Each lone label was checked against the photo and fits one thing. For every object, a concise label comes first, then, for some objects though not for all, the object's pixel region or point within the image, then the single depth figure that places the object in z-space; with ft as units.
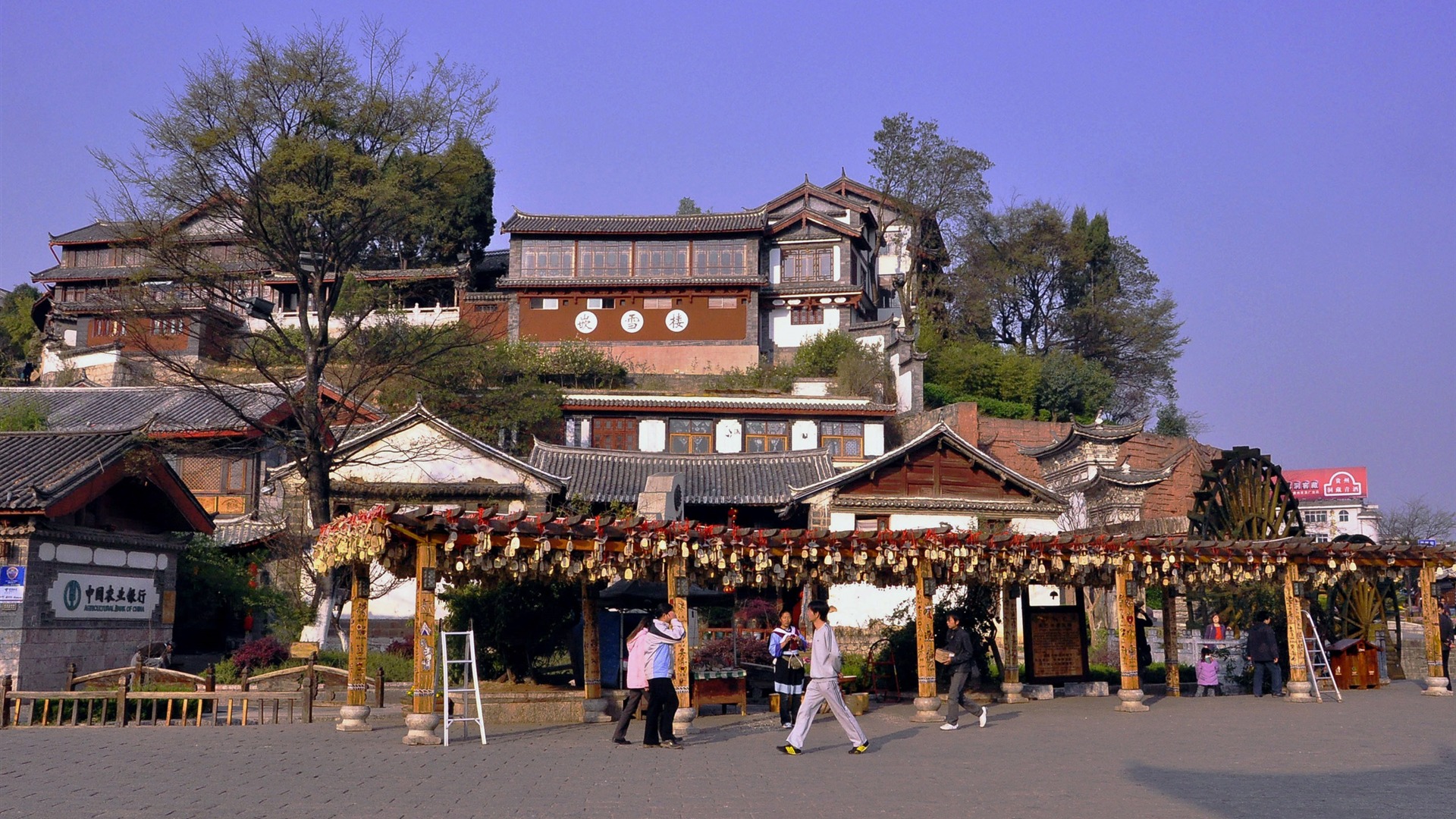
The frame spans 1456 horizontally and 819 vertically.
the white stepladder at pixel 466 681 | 45.11
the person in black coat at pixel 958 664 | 51.26
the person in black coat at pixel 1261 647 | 67.00
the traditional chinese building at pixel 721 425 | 143.84
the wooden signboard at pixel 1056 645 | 68.33
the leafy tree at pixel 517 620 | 60.90
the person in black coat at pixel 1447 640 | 76.48
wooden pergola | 46.42
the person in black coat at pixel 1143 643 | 74.23
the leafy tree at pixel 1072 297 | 182.80
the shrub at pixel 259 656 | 77.20
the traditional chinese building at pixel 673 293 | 168.35
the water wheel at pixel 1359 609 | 80.23
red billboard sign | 238.89
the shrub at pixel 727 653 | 72.62
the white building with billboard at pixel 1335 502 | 224.74
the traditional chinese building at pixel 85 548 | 62.64
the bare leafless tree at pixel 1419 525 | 214.90
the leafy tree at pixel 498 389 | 132.77
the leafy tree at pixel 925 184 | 182.60
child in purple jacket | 70.59
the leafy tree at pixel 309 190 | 76.69
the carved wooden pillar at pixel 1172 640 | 69.72
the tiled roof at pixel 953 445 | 114.83
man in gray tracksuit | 42.11
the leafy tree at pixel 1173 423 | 180.75
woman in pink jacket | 44.62
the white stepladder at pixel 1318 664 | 64.95
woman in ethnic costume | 53.88
